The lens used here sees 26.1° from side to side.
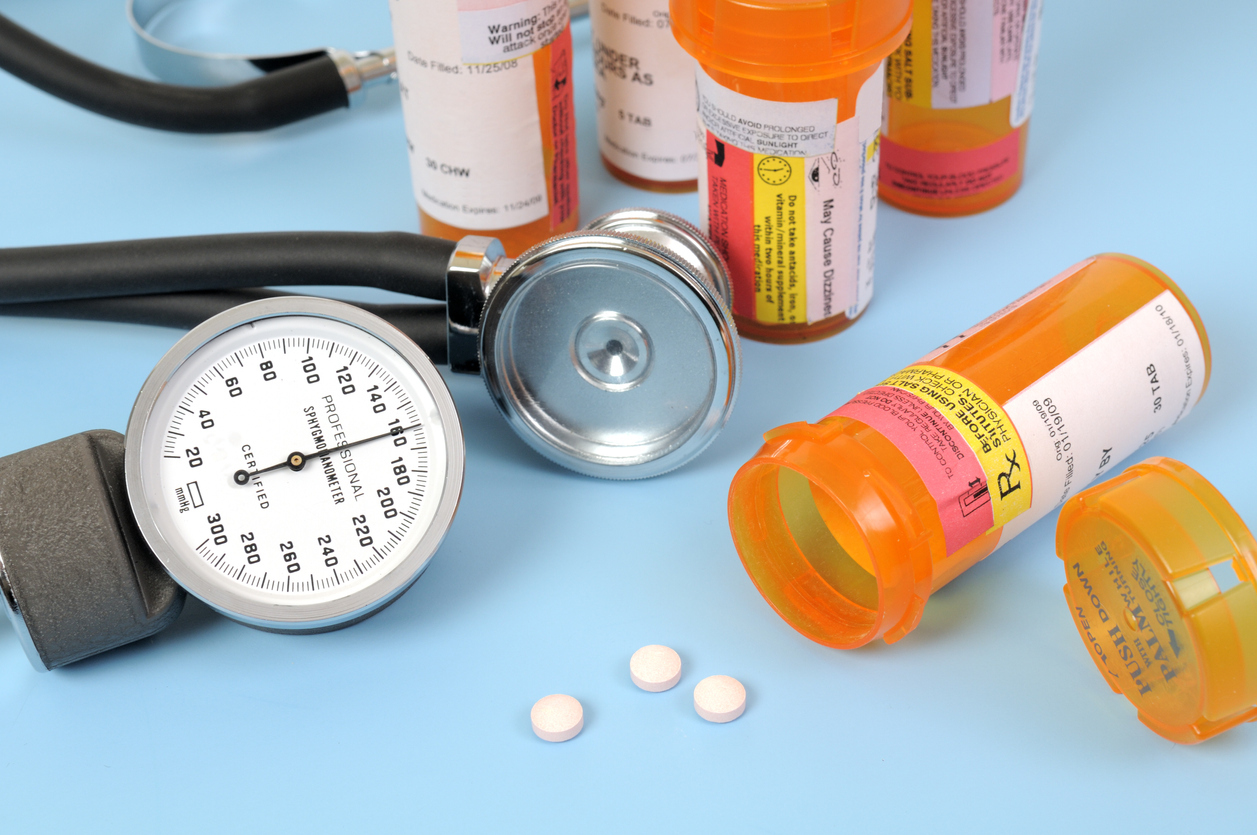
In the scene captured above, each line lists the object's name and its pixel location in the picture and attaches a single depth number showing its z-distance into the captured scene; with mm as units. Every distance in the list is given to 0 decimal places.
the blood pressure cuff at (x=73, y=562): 408
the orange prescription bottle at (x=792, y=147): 429
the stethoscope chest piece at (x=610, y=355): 430
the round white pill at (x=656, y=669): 414
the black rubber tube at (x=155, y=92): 515
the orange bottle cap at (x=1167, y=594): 387
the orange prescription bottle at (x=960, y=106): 477
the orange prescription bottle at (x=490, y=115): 455
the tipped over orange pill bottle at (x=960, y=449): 407
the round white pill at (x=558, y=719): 408
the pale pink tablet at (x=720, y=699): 409
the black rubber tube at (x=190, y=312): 453
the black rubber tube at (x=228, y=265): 450
